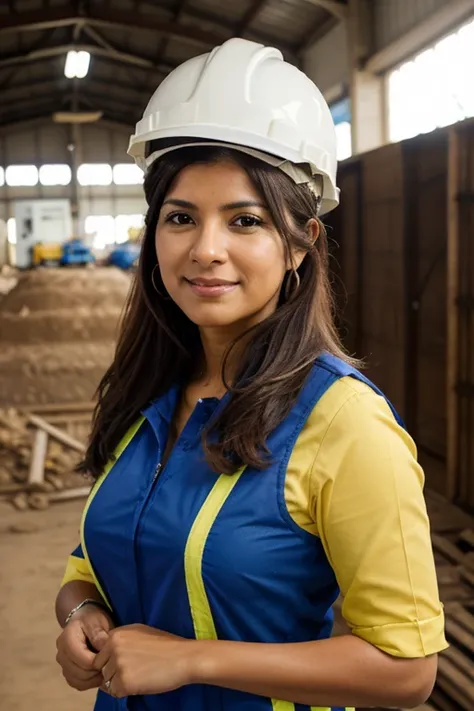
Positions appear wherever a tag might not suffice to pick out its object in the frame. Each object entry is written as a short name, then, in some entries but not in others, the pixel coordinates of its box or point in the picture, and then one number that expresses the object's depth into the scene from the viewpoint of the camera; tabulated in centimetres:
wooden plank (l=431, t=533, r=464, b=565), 513
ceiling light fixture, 1462
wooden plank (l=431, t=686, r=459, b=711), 363
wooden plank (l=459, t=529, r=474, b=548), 532
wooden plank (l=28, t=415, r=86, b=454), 852
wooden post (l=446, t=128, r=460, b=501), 594
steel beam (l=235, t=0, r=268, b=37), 1358
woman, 124
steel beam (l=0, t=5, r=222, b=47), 1512
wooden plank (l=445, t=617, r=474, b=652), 402
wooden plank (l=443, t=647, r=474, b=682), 377
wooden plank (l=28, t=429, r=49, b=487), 777
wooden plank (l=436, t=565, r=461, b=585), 480
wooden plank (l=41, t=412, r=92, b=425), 935
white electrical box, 2523
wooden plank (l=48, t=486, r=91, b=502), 755
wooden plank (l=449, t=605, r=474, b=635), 423
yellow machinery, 2031
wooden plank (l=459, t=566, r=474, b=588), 480
